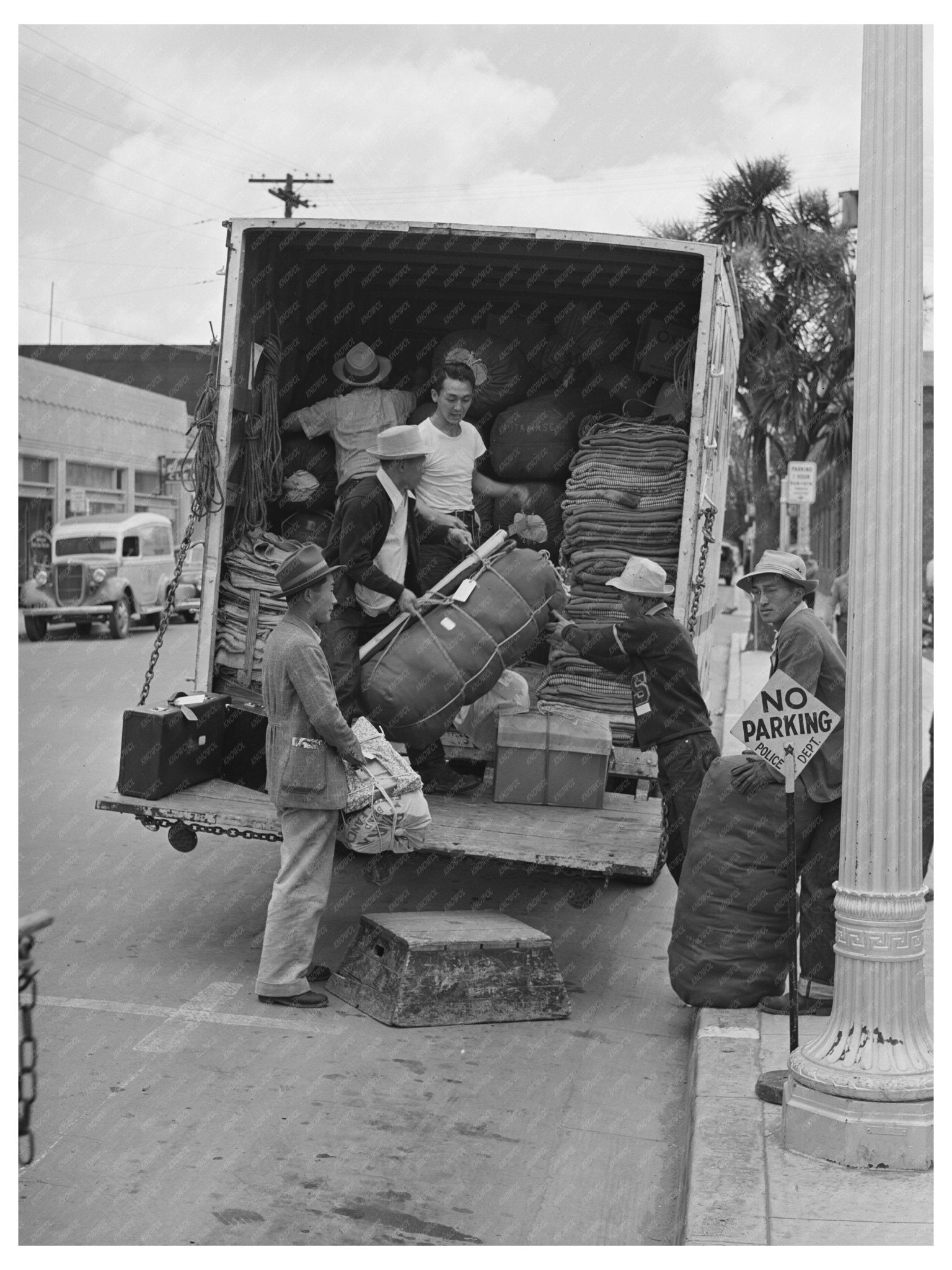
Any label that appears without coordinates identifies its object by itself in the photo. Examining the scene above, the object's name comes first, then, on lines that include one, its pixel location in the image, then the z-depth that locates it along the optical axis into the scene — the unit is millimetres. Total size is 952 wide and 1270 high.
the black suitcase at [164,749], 6762
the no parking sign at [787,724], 5105
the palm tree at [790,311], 25203
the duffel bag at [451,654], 6809
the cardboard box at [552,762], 7090
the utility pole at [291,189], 41938
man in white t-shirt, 7926
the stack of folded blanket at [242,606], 7645
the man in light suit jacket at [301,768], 6000
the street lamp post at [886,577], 4266
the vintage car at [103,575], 26125
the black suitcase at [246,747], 7430
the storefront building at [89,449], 34906
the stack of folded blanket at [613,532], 8047
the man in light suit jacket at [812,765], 5891
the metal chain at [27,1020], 3039
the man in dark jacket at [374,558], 6918
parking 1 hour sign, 20297
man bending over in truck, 8570
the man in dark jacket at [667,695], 7031
